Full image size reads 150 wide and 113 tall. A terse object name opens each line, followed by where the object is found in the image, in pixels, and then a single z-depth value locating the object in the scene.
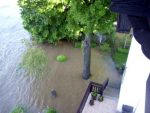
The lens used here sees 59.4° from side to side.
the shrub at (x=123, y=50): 7.88
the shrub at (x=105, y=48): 8.07
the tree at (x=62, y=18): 4.73
